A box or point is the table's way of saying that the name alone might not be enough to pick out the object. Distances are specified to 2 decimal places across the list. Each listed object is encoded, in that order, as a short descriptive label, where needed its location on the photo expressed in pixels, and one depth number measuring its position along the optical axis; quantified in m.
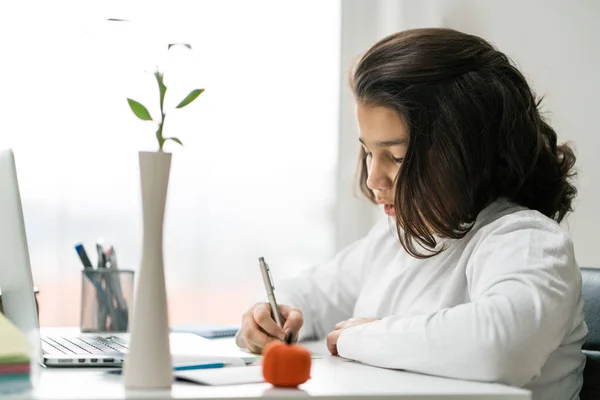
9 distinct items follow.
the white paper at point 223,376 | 0.91
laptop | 1.10
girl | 1.10
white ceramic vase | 0.85
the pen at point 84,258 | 1.71
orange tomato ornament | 0.89
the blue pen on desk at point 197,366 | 1.03
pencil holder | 1.63
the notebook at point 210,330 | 1.74
